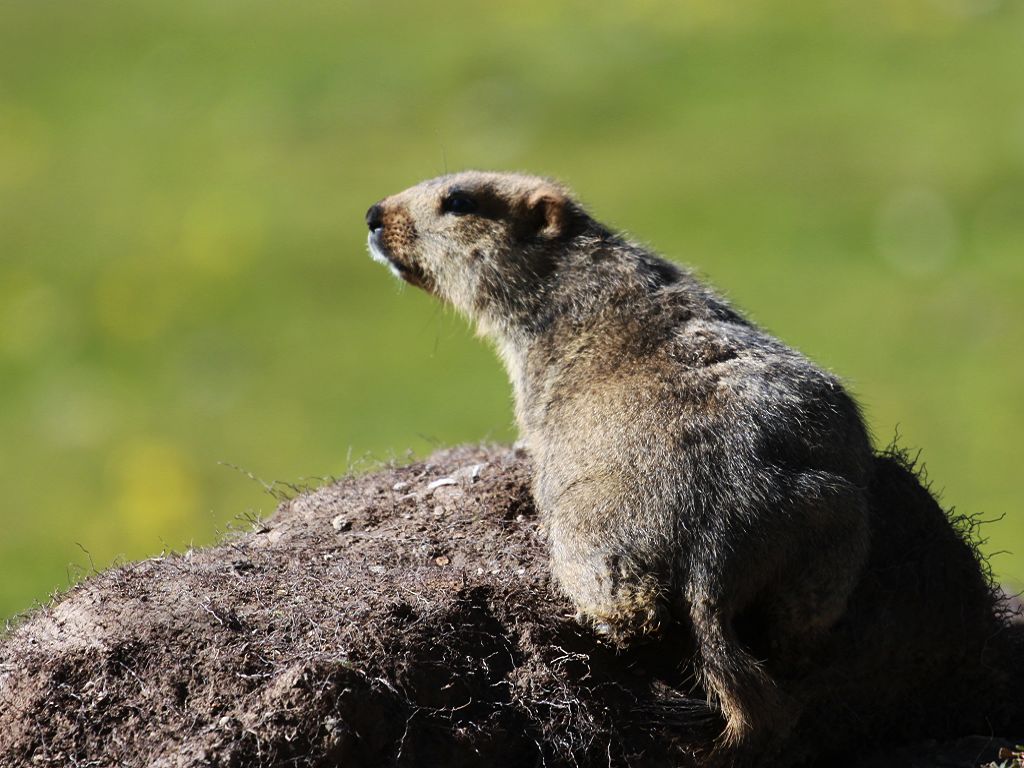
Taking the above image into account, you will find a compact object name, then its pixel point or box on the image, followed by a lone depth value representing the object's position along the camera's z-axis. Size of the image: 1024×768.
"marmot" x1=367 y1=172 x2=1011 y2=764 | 17.22
